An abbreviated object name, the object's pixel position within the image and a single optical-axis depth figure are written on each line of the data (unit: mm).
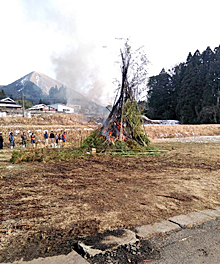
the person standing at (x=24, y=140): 16997
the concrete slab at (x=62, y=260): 2551
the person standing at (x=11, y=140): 16178
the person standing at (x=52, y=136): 18391
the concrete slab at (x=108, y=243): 2789
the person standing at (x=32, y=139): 16680
